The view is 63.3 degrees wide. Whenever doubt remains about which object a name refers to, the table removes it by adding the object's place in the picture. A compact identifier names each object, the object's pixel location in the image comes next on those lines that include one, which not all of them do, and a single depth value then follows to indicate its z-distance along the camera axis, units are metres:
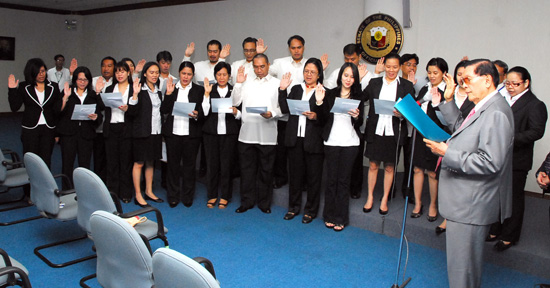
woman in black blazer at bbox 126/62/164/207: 4.75
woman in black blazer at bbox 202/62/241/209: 4.86
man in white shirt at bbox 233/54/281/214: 4.67
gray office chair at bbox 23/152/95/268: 3.38
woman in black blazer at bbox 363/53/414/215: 4.19
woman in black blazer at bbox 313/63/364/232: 4.16
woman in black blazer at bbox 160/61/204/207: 4.85
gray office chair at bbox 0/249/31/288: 2.05
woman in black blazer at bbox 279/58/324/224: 4.38
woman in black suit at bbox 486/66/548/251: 3.54
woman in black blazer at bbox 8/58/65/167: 4.66
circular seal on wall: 6.07
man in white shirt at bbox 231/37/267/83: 5.57
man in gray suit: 2.38
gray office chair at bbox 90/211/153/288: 2.04
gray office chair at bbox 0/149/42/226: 4.25
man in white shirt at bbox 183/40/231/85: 5.77
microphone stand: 3.20
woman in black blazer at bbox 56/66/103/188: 4.86
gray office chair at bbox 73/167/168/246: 2.93
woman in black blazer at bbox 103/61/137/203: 4.82
